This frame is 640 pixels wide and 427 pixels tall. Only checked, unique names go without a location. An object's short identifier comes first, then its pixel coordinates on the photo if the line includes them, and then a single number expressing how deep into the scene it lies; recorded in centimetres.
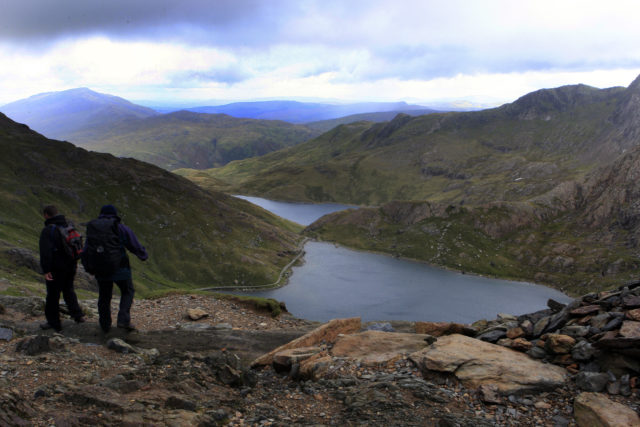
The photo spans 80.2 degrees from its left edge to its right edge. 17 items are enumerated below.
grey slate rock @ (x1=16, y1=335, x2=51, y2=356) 1268
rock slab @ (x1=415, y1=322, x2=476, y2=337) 1734
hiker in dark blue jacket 1476
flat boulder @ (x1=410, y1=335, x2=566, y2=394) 1202
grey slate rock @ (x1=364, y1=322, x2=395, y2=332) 1925
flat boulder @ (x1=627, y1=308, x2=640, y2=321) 1273
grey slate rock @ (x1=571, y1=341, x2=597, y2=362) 1236
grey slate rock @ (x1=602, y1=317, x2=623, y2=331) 1292
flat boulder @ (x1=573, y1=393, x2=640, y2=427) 982
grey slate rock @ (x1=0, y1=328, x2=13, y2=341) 1361
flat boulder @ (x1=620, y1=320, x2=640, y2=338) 1183
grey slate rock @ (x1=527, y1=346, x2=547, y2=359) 1359
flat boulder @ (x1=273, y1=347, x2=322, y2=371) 1458
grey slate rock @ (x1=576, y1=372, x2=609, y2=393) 1134
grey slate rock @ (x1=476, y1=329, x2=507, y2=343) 1580
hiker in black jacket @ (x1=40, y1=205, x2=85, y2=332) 1442
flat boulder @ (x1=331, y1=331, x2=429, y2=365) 1448
